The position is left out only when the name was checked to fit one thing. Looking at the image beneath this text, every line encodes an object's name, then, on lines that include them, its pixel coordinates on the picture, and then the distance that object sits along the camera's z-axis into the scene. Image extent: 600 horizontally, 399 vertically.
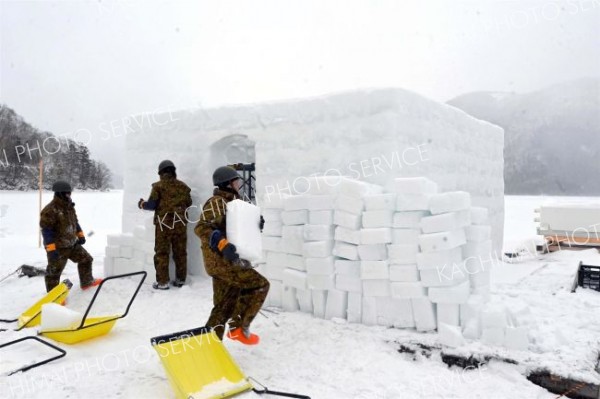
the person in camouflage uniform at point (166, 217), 6.01
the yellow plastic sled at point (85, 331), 4.04
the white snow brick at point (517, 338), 3.66
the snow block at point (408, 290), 4.14
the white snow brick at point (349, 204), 4.45
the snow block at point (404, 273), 4.18
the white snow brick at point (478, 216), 4.47
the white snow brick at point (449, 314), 4.04
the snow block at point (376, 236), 4.27
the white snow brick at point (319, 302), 4.68
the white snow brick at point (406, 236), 4.21
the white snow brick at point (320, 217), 4.69
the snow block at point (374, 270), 4.28
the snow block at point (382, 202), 4.32
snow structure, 4.18
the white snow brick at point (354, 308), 4.45
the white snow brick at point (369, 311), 4.37
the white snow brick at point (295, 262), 4.85
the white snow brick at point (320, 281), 4.60
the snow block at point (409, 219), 4.23
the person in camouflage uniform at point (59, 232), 5.70
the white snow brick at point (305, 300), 4.82
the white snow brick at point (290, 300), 4.95
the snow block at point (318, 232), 4.65
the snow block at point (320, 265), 4.59
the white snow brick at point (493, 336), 3.74
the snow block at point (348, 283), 4.46
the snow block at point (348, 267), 4.46
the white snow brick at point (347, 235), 4.43
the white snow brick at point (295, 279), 4.77
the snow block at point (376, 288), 4.31
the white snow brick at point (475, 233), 4.36
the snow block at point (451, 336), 3.76
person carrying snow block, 3.48
